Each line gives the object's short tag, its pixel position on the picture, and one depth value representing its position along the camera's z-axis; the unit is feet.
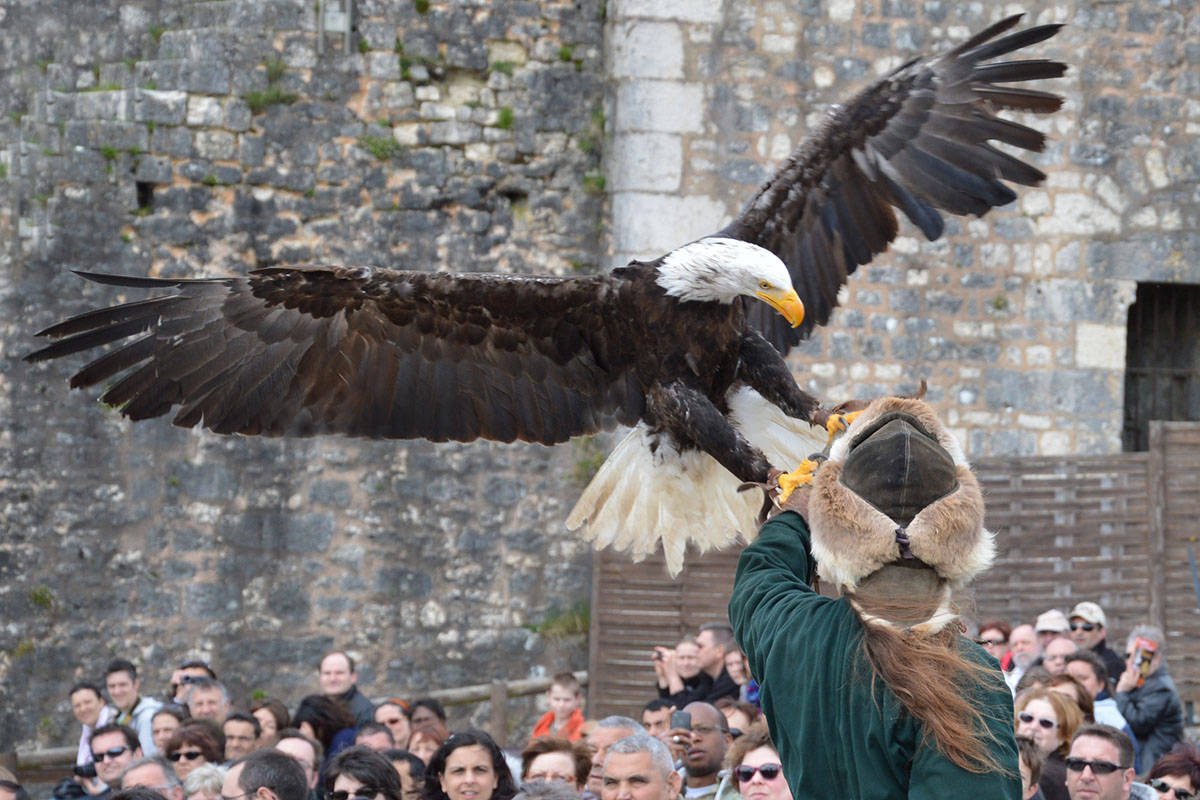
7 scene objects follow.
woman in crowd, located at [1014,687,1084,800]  40.20
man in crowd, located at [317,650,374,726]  57.62
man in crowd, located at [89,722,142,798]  48.03
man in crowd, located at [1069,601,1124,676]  58.54
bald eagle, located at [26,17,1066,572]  39.96
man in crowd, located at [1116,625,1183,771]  49.08
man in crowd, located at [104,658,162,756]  58.95
